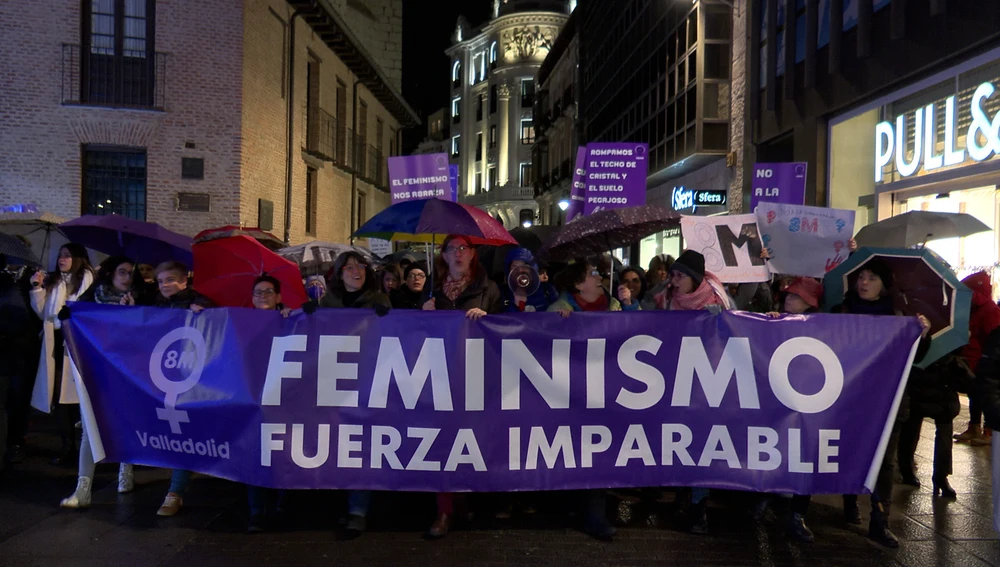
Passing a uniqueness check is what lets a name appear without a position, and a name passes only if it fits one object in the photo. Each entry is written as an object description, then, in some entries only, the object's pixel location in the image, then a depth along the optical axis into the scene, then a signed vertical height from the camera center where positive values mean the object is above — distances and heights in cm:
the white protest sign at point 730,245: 813 +30
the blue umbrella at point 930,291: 587 -7
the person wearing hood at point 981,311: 802 -28
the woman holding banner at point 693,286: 587 -7
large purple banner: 546 -84
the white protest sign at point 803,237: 797 +39
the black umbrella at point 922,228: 802 +51
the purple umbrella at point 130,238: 827 +26
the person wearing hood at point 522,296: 685 -20
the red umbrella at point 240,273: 730 -6
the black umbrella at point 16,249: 792 +11
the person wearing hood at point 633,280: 864 -6
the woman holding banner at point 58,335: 735 -67
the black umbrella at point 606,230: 668 +36
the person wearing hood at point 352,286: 597 -13
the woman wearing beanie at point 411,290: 816 -22
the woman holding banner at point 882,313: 550 -40
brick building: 1741 +326
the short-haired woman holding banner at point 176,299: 589 -26
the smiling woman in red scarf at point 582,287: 599 -11
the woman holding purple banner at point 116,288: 650 -21
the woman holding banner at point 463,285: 590 -11
